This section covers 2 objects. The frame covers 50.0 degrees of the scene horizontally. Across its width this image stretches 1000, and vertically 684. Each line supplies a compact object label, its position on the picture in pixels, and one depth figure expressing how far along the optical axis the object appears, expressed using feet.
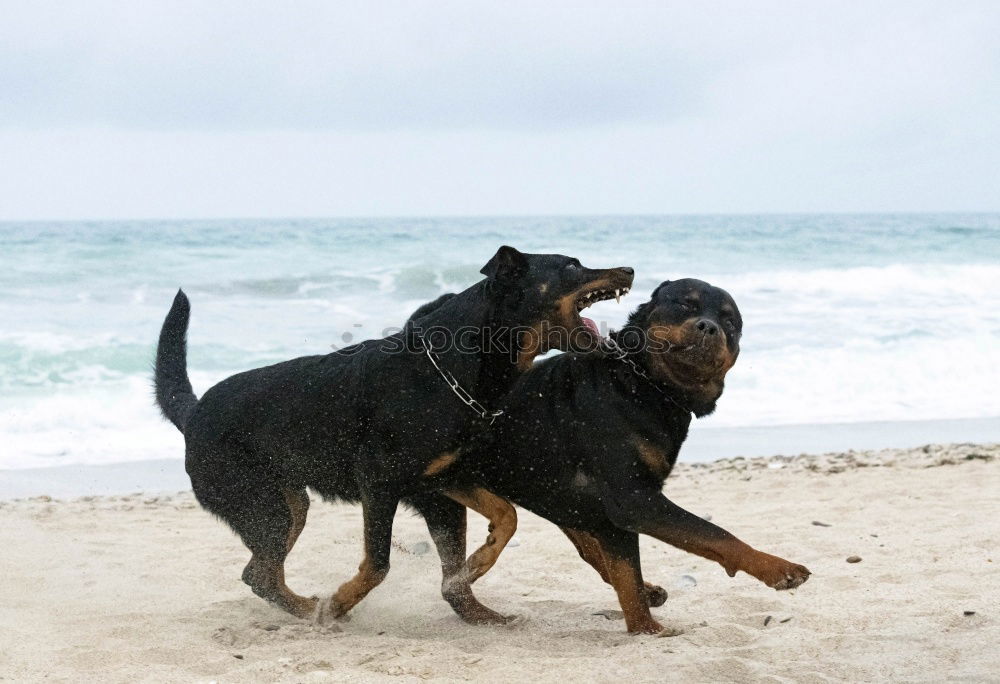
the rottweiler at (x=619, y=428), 13.51
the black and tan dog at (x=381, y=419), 13.67
